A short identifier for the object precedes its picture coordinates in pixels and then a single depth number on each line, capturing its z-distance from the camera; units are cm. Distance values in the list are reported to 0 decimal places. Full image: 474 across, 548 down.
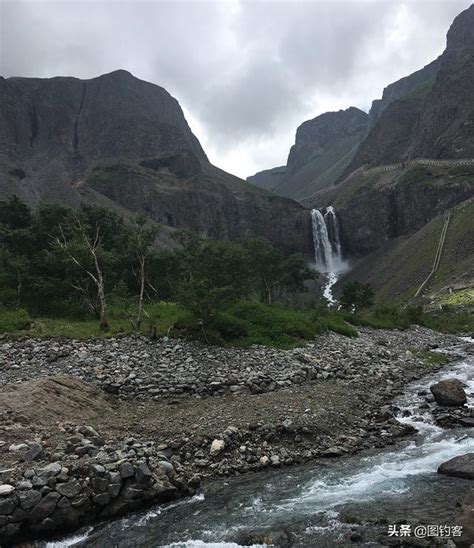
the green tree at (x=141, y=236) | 3347
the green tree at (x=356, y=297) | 6581
